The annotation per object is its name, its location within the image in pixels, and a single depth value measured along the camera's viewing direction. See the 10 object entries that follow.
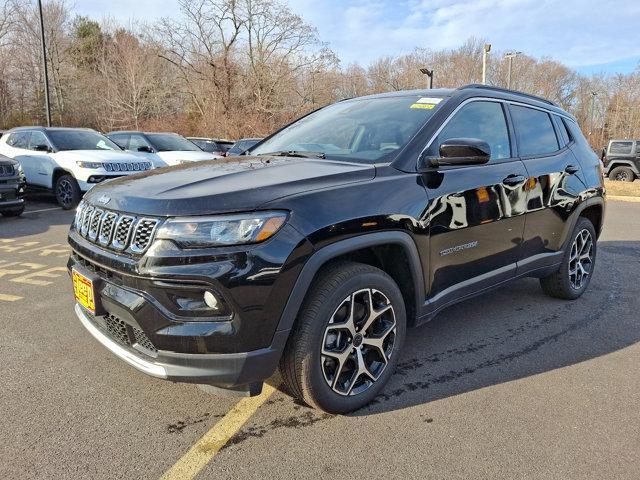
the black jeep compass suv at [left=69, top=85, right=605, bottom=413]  2.18
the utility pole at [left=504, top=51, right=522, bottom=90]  32.16
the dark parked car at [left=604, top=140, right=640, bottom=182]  18.83
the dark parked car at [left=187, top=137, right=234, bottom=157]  16.11
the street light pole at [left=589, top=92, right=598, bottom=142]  54.03
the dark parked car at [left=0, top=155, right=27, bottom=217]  8.20
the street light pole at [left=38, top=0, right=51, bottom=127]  17.89
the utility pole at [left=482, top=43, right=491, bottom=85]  21.97
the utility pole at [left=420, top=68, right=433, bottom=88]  18.09
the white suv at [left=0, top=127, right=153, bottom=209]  9.52
